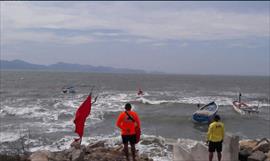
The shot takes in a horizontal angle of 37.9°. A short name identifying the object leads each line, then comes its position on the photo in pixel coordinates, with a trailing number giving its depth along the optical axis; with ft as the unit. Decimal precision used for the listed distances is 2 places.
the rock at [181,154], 35.12
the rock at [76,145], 43.74
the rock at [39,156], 34.52
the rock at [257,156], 38.74
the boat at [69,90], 202.07
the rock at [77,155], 36.21
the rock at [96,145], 50.87
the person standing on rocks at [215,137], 35.50
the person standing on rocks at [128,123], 32.53
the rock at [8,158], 33.44
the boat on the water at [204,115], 99.86
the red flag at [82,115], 33.68
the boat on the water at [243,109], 122.52
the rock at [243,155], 39.12
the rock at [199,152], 36.01
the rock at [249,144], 51.62
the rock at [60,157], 37.24
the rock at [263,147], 47.32
